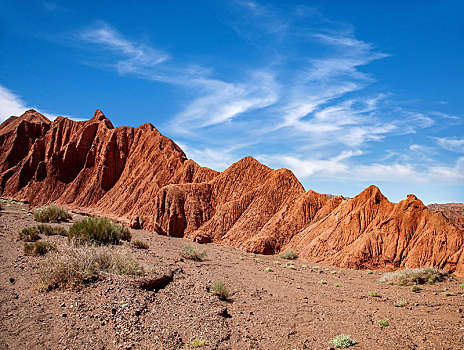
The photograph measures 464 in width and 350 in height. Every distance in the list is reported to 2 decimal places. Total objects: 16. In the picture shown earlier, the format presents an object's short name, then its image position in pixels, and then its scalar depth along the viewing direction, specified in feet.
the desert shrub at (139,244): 73.57
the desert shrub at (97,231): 64.12
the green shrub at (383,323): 37.52
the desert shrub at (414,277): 66.13
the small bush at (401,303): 48.66
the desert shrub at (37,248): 47.42
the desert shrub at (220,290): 44.78
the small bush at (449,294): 55.21
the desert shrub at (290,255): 96.78
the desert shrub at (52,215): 96.53
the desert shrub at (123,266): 41.91
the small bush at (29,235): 59.03
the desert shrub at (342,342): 30.55
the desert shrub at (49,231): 70.79
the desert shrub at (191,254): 76.74
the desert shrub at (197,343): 29.09
